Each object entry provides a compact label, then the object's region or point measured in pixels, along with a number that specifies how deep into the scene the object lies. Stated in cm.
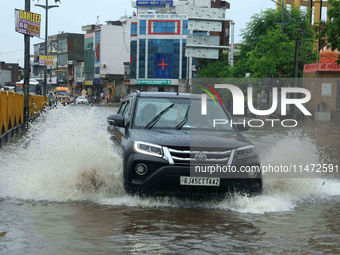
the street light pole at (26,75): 2756
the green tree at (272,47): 4706
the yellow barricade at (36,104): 3534
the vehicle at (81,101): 8781
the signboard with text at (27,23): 2664
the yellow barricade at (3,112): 1838
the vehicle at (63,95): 8206
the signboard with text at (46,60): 5069
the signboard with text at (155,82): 10306
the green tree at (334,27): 2667
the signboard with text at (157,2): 11238
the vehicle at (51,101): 5967
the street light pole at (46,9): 5591
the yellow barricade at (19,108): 2386
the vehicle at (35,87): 6081
